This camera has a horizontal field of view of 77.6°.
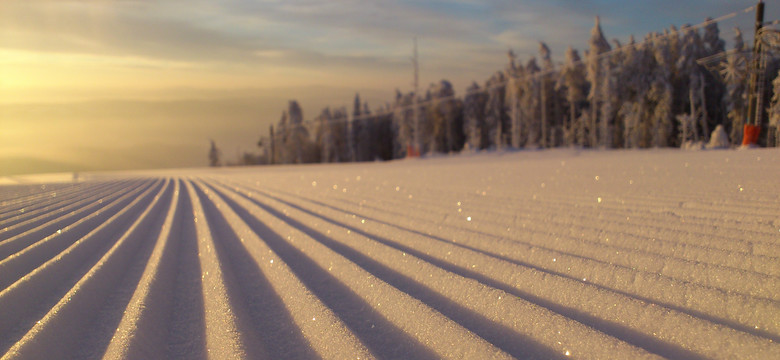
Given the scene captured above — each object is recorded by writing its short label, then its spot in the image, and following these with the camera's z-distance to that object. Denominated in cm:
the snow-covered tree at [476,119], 4903
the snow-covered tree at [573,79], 3656
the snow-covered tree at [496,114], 4669
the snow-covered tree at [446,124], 5119
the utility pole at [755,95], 1033
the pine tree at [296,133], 5647
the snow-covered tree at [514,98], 4094
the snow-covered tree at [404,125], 5077
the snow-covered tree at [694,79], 2458
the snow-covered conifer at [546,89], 3859
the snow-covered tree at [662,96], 2773
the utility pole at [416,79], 2722
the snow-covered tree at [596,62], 3247
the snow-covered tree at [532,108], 4178
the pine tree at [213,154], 6875
